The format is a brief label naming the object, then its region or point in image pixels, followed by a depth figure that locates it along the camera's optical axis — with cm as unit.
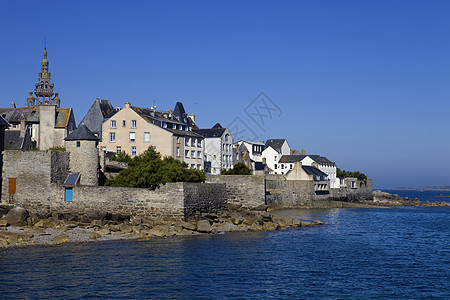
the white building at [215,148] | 8312
